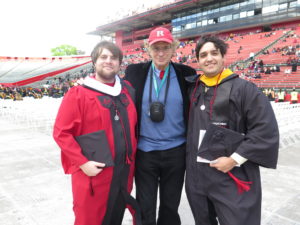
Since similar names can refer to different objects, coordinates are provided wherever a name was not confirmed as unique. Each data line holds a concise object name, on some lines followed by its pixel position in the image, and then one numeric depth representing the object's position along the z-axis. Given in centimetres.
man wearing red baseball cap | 195
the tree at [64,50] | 6656
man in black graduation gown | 153
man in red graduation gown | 163
